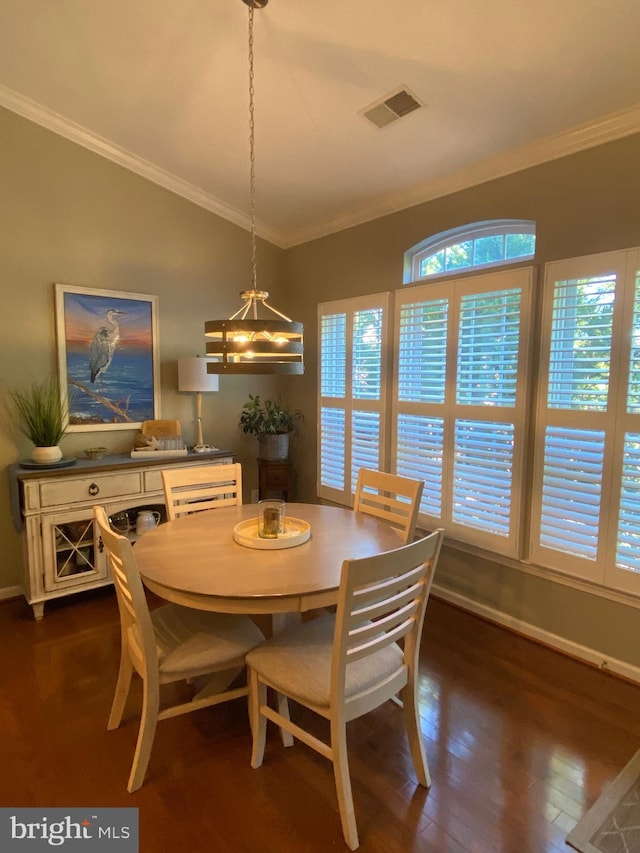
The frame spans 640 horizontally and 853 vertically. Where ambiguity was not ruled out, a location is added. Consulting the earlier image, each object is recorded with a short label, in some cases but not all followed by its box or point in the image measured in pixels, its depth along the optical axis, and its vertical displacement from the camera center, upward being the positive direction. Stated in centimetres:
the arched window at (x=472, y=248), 277 +89
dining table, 160 -69
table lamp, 363 +6
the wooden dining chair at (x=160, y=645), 167 -103
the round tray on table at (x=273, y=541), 199 -67
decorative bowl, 329 -49
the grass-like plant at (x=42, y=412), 302 -20
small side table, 402 -79
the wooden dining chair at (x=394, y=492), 239 -59
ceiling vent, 240 +147
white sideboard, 286 -81
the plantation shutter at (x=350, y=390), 352 -4
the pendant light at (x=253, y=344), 179 +16
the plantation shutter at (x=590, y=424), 225 -18
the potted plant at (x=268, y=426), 399 -36
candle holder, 208 -61
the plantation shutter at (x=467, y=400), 270 -8
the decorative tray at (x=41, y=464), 292 -52
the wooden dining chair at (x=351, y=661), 146 -100
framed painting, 330 +19
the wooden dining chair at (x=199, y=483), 262 -59
